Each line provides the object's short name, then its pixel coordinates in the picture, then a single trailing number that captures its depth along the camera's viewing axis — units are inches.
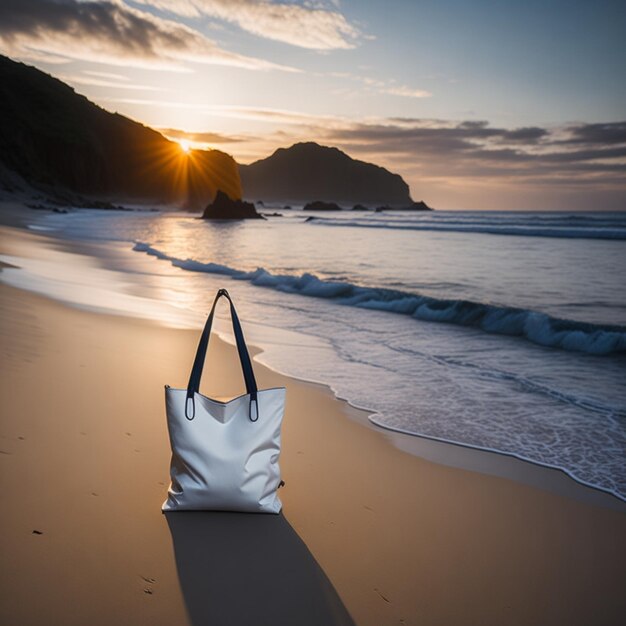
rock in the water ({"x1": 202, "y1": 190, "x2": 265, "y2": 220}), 3031.5
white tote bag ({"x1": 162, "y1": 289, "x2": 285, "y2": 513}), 101.7
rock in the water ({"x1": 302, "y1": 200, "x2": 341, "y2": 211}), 5679.1
